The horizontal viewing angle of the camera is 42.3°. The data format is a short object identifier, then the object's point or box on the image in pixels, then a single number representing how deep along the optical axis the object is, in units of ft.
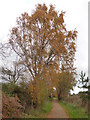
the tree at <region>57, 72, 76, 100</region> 87.66
